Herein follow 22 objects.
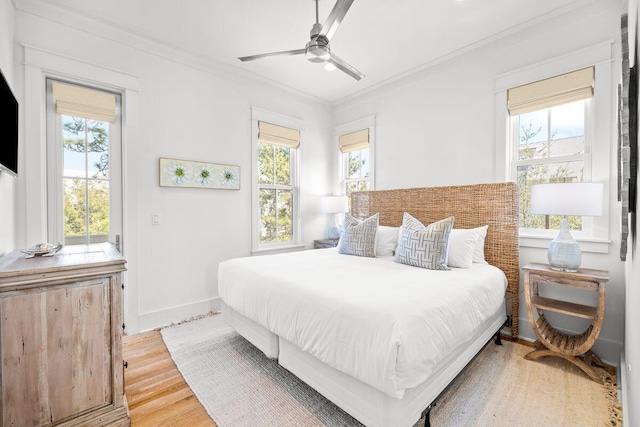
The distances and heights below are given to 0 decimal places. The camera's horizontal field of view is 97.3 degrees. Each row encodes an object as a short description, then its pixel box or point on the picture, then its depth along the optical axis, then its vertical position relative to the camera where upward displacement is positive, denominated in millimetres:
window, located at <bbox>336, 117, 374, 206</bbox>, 4184 +874
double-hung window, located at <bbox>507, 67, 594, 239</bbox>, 2441 +707
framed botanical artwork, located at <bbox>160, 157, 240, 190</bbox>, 3037 +413
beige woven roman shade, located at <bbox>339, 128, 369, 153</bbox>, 4238 +1083
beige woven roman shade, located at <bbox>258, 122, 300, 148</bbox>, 3861 +1072
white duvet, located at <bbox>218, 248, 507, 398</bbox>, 1302 -571
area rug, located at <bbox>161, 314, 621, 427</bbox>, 1633 -1209
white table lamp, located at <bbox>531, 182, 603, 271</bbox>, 2059 +31
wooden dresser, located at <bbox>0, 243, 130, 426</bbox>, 1324 -667
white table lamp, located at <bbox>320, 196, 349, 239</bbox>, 4371 +48
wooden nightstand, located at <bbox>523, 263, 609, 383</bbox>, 2016 -771
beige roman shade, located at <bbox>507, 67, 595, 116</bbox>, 2387 +1074
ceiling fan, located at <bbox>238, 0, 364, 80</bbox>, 1771 +1251
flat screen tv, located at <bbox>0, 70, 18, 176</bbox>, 1614 +500
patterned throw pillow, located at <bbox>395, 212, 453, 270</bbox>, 2361 -312
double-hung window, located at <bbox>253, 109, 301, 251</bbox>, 3867 +385
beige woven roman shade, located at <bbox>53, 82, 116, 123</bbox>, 2527 +1006
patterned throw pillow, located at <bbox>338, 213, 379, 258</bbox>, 2990 -306
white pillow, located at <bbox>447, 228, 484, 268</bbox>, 2473 -340
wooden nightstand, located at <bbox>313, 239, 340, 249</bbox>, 4206 -504
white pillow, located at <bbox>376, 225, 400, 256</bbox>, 3123 -357
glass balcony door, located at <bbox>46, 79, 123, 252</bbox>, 2543 +436
